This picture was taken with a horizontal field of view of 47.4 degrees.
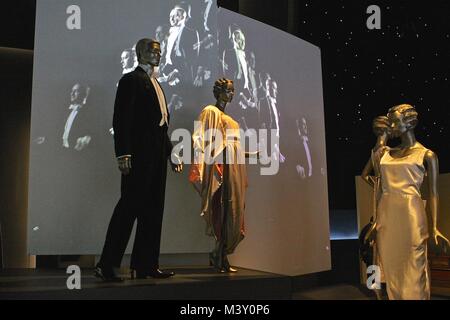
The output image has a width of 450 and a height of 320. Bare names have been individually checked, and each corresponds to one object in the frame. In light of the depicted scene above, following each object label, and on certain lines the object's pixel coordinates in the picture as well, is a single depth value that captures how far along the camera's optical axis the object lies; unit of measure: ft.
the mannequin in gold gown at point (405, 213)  11.30
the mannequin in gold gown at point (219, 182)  13.26
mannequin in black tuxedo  10.94
